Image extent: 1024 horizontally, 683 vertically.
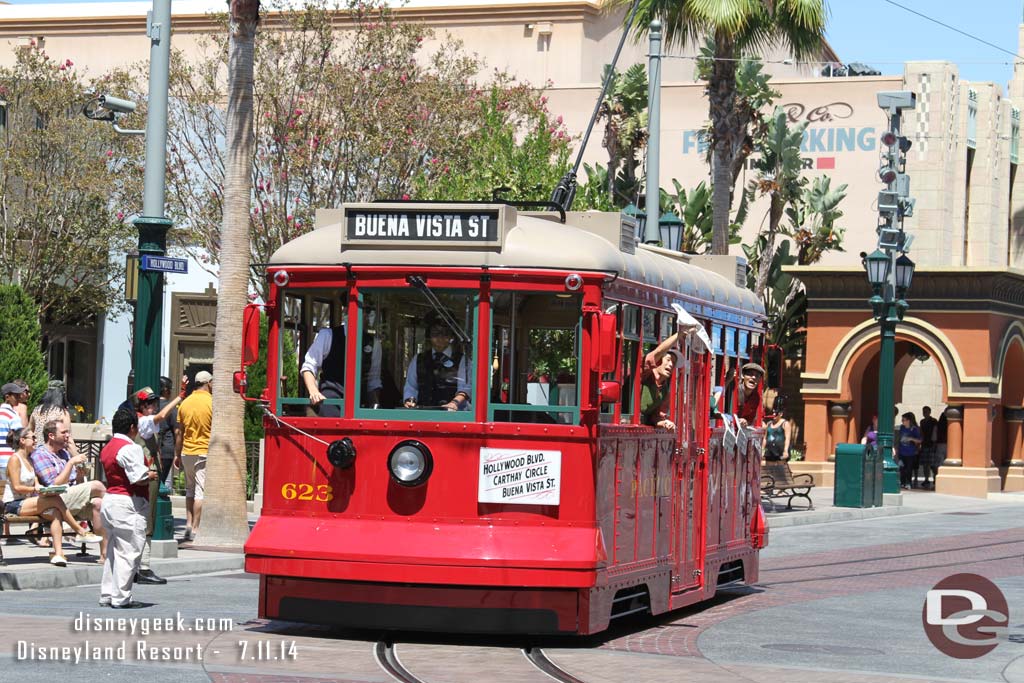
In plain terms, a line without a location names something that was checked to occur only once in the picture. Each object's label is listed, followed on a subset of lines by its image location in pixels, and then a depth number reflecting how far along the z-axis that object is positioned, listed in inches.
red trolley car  471.2
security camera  827.8
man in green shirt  538.9
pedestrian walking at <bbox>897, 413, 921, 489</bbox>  1577.3
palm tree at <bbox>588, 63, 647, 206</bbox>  1648.6
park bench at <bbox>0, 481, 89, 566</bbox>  670.5
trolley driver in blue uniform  483.2
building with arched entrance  1519.4
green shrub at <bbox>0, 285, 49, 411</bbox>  1337.4
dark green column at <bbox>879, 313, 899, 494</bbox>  1315.2
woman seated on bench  660.7
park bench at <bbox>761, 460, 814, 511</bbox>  1210.0
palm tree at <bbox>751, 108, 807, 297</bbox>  1646.2
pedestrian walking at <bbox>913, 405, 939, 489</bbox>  1631.4
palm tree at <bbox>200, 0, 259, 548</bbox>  789.2
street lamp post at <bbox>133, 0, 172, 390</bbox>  749.3
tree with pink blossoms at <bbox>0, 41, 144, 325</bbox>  1590.8
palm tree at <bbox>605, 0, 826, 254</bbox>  1214.3
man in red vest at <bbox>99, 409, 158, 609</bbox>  537.6
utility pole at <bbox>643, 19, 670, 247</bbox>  1080.2
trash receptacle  1262.3
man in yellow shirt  815.7
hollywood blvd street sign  743.1
